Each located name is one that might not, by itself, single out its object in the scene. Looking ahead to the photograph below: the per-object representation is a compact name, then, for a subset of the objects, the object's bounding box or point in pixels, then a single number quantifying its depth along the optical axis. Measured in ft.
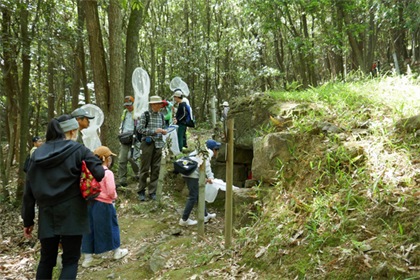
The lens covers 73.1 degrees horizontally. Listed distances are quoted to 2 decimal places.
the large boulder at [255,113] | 17.29
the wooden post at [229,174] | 12.81
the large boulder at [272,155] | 14.70
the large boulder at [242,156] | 22.93
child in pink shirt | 14.47
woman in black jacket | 9.36
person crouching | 17.45
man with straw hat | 20.89
